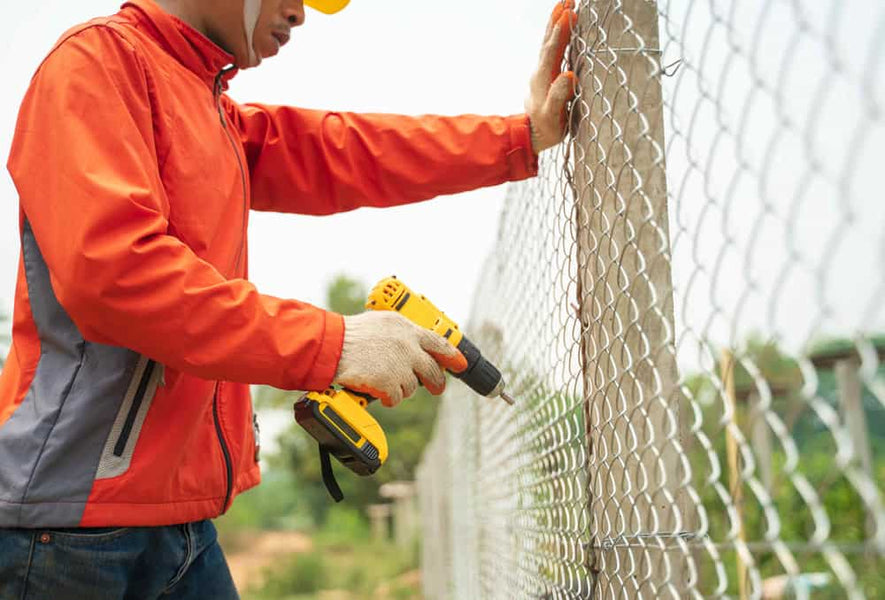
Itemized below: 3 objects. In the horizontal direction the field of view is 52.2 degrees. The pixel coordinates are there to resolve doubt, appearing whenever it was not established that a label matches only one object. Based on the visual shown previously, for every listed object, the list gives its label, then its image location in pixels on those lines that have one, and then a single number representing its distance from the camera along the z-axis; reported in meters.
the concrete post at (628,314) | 1.53
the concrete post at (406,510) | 19.53
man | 1.63
